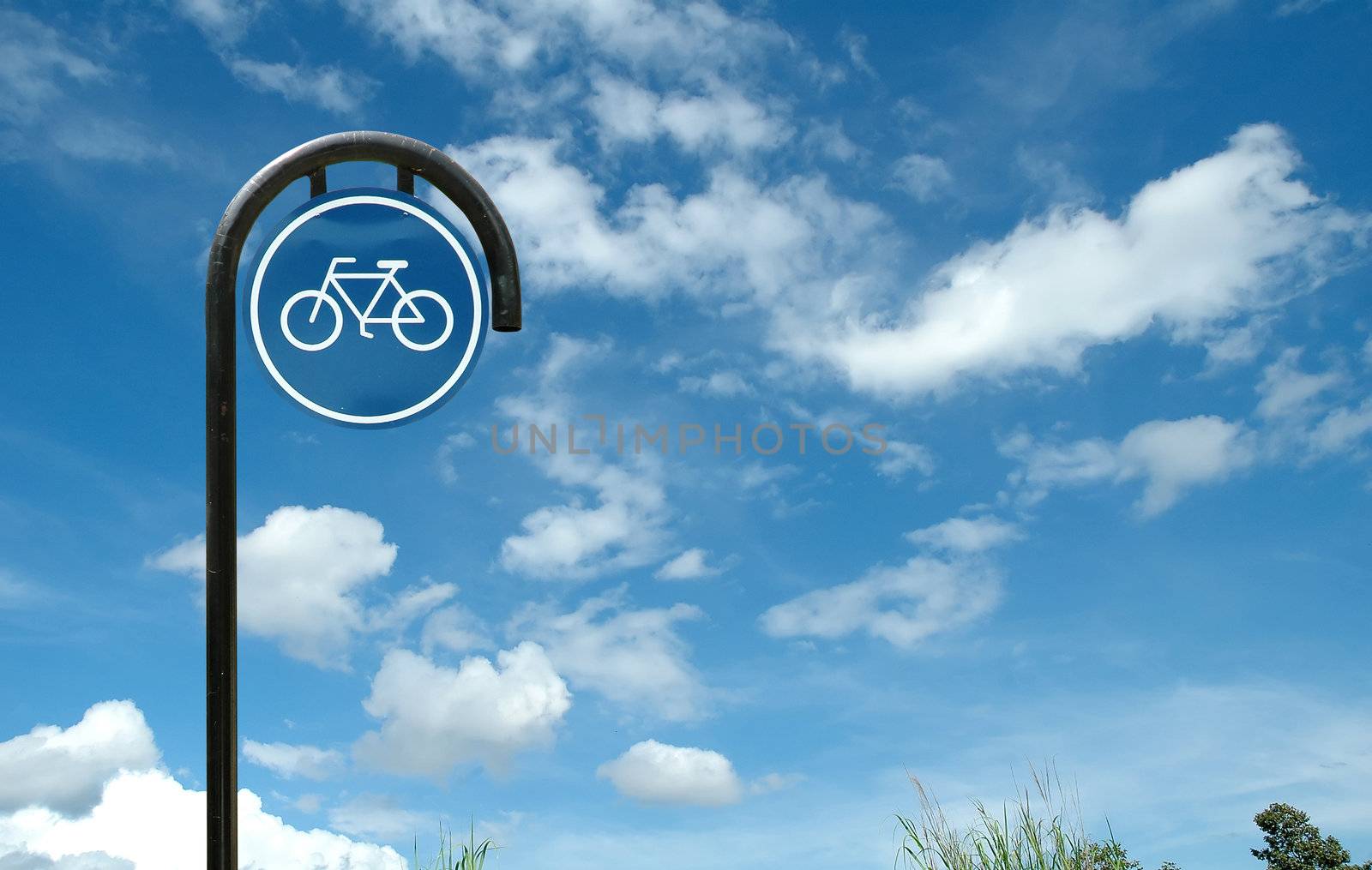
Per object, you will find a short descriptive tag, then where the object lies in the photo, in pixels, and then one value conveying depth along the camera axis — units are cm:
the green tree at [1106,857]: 775
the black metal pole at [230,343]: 532
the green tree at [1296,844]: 2205
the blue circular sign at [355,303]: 572
